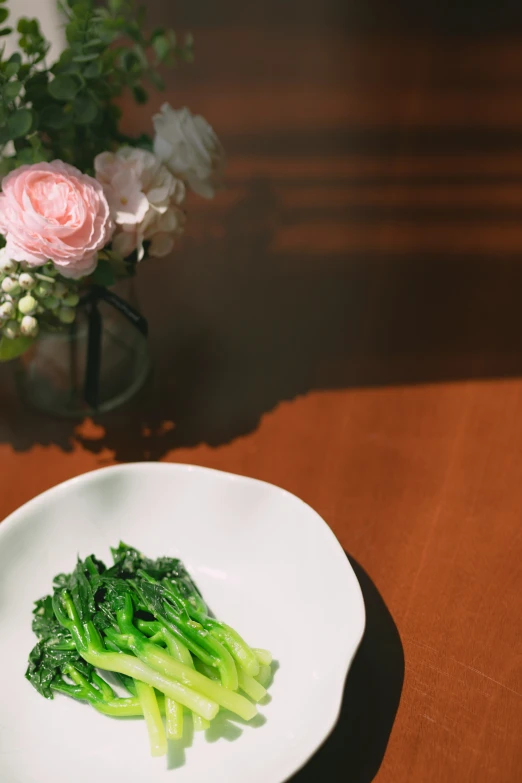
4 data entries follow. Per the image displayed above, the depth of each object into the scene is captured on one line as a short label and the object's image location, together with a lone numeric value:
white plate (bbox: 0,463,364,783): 0.75
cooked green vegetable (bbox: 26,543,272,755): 0.77
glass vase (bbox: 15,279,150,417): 1.10
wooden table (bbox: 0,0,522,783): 0.85
